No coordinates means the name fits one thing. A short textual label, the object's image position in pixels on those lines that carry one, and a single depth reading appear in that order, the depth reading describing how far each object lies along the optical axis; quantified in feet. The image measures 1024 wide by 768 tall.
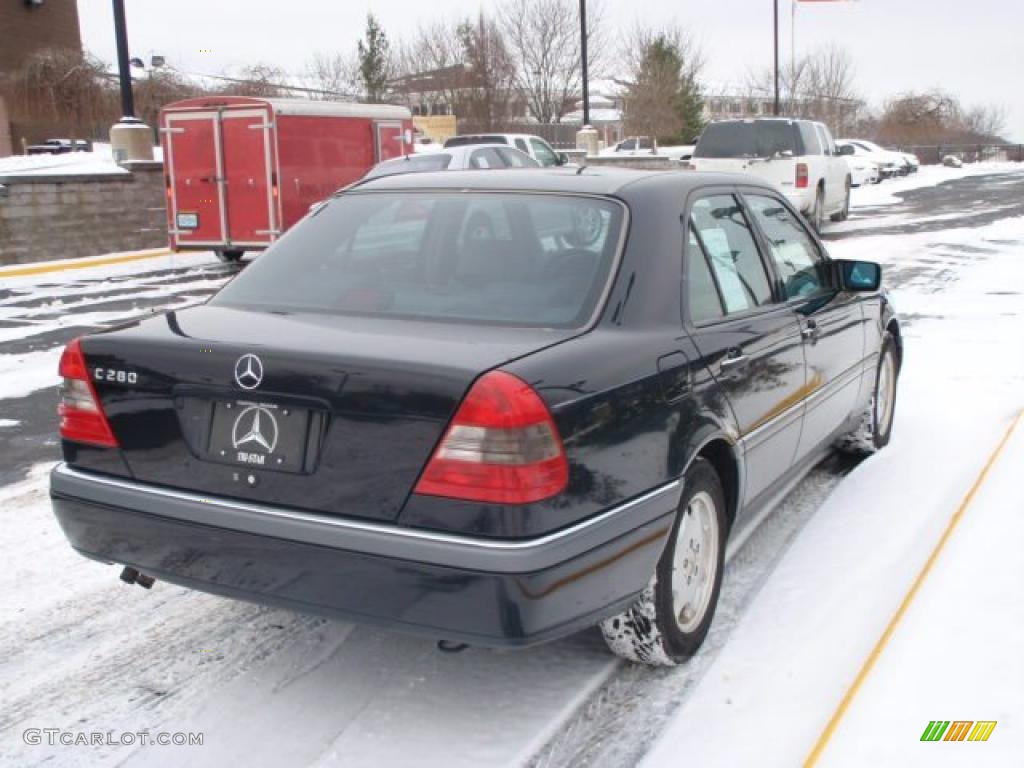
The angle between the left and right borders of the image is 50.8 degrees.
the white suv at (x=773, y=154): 58.49
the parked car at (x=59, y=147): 96.17
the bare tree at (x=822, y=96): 227.61
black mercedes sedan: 9.02
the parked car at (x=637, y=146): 164.76
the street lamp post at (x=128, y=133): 60.80
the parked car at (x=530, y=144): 77.41
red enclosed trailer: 50.83
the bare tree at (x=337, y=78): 204.91
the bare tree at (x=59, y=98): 103.65
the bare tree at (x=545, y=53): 172.14
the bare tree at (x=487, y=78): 169.48
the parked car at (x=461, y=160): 50.08
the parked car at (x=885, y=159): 138.92
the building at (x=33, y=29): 124.98
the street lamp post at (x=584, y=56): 101.30
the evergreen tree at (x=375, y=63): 186.09
